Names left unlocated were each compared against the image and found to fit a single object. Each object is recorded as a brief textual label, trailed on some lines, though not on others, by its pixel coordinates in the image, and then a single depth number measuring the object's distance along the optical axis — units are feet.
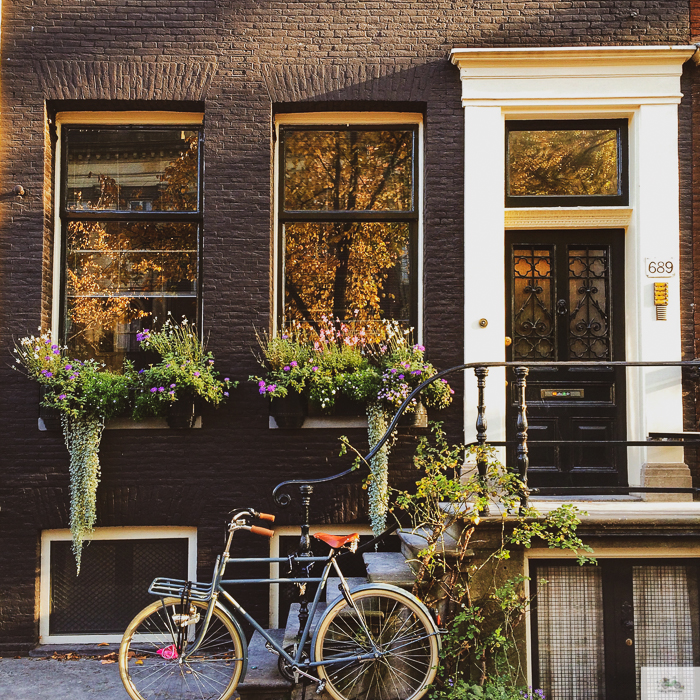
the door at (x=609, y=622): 16.34
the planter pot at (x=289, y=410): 19.15
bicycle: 14.14
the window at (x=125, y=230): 20.58
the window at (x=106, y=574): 19.34
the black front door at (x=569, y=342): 20.48
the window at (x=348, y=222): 20.79
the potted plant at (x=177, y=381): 18.54
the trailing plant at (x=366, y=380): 18.85
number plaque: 19.69
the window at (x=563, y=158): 20.93
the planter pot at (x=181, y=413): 18.90
